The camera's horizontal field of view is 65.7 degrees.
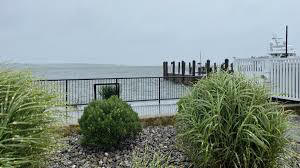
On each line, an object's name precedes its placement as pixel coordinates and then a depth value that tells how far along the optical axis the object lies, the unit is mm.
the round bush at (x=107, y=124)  3279
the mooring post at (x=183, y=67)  22097
